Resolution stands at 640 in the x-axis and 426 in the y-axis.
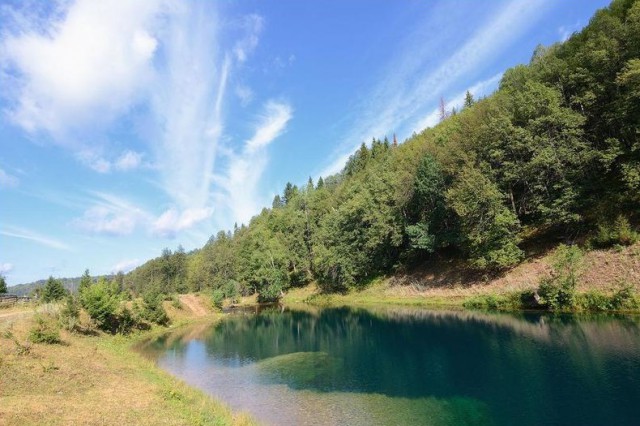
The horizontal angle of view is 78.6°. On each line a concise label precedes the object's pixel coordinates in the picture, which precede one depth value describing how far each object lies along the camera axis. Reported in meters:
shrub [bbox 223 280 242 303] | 113.24
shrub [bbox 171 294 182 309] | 79.11
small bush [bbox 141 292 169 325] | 63.15
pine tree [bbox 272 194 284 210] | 192.48
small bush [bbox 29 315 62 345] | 33.75
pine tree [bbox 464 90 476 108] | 142.45
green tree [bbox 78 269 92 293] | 52.81
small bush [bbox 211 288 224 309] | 89.88
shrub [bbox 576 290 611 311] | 38.44
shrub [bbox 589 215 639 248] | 41.78
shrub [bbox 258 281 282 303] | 102.62
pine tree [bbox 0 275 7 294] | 71.77
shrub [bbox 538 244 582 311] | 42.12
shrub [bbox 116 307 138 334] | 55.96
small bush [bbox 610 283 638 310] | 36.47
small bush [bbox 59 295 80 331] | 45.34
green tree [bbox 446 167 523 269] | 54.77
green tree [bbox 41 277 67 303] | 72.81
